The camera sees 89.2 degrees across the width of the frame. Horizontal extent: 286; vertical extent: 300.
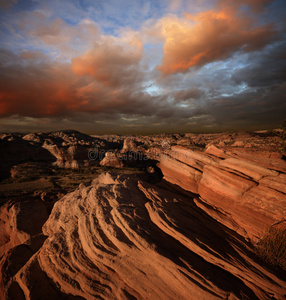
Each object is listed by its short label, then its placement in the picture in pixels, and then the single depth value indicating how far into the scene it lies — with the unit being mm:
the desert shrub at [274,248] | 6448
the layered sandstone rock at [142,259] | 5660
